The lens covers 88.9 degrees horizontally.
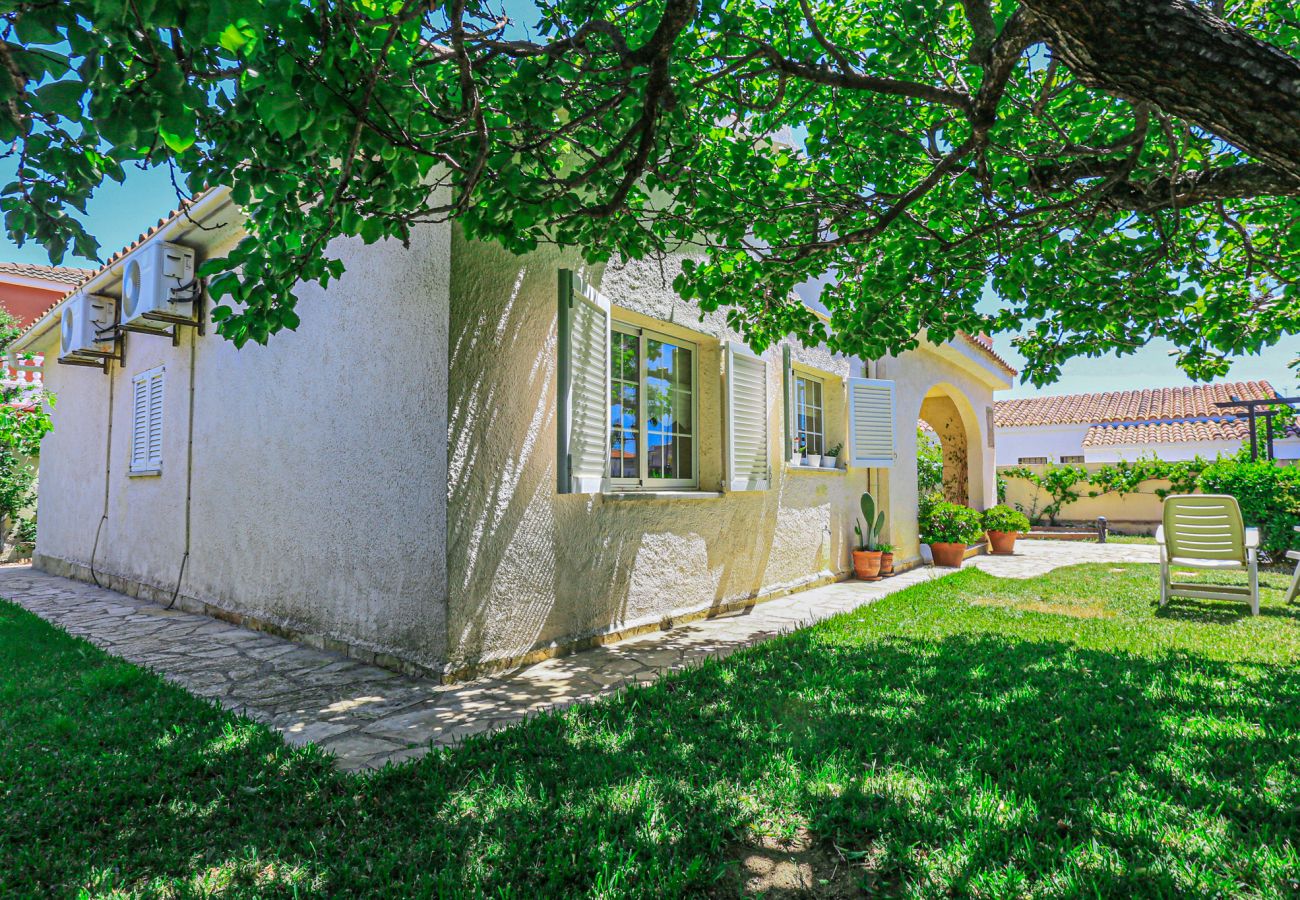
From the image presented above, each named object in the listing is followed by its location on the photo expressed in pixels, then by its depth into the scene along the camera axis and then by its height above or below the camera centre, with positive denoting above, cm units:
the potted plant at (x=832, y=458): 862 +39
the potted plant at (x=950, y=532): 1047 -71
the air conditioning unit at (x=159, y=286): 656 +201
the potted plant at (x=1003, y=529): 1248 -78
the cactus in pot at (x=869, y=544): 878 -77
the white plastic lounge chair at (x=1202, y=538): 653 -51
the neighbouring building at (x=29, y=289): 1546 +470
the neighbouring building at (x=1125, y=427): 2448 +252
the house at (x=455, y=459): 433 +22
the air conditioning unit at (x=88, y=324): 823 +203
